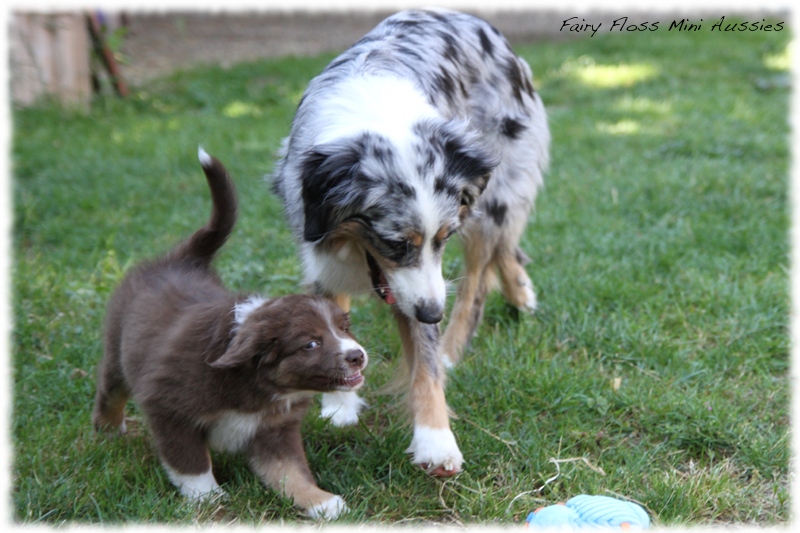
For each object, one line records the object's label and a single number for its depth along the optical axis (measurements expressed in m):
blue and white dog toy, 2.81
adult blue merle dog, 3.26
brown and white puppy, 2.96
